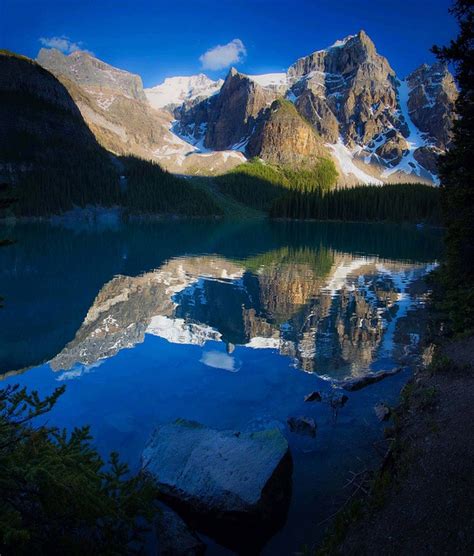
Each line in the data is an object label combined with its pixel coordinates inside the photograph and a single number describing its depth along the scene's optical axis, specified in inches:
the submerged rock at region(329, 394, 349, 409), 634.2
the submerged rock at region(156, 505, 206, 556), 350.3
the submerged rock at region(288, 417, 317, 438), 559.9
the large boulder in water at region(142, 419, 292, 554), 387.5
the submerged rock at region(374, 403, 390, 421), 582.6
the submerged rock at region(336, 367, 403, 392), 703.7
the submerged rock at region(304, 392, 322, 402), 657.2
